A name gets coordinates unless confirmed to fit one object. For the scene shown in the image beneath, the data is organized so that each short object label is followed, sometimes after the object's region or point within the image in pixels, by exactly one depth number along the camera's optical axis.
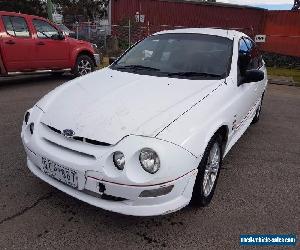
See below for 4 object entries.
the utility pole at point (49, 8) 16.83
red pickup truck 7.98
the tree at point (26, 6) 31.39
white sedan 2.59
